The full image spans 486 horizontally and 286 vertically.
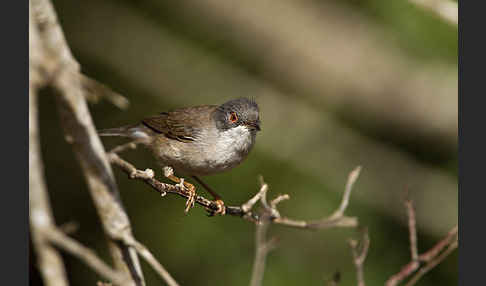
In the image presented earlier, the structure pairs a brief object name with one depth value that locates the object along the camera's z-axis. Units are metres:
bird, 7.38
